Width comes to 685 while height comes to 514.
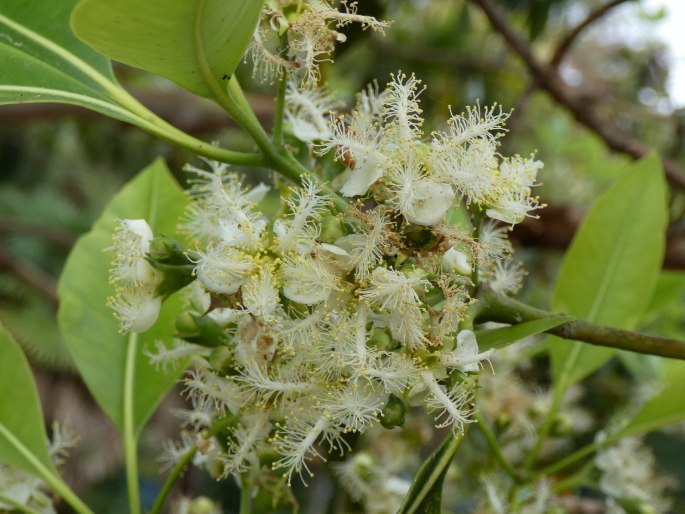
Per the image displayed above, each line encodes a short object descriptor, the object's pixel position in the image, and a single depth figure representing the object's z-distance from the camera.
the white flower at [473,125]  0.29
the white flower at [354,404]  0.27
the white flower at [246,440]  0.29
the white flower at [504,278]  0.30
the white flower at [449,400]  0.28
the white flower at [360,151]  0.28
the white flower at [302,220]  0.28
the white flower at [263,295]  0.27
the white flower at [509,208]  0.28
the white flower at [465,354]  0.28
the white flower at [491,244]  0.28
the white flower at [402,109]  0.28
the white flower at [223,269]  0.28
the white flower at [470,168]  0.28
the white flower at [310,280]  0.27
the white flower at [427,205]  0.27
